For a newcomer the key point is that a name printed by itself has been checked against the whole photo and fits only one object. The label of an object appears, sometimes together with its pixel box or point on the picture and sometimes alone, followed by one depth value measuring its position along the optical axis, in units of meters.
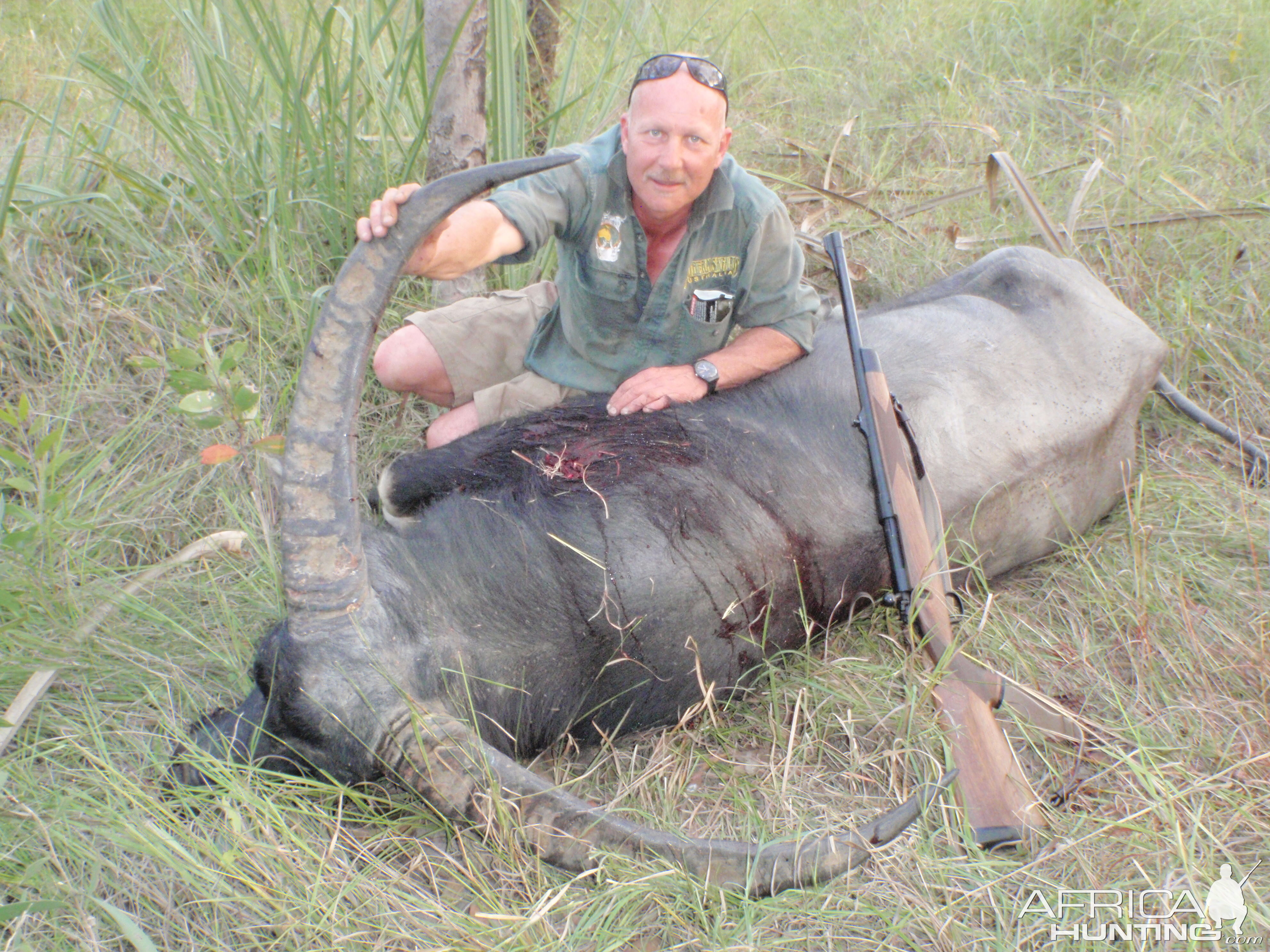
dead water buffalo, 1.72
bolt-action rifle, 2.02
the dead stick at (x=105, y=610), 2.01
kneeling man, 2.40
